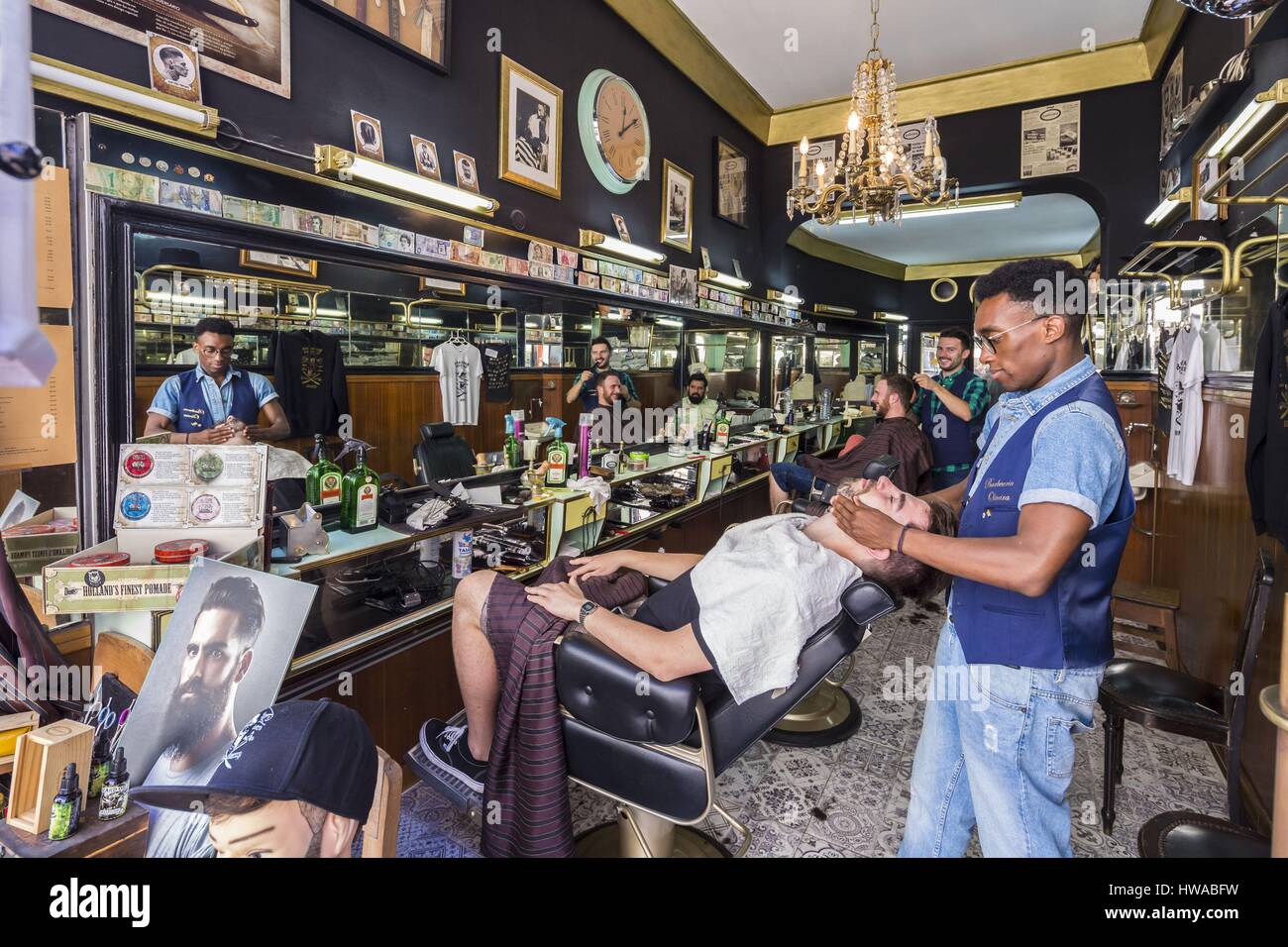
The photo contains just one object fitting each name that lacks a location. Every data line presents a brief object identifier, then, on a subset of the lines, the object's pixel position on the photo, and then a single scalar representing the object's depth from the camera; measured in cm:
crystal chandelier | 346
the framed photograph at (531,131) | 309
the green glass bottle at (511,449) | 332
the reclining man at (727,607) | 151
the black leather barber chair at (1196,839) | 124
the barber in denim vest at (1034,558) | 125
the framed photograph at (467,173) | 284
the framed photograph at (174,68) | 174
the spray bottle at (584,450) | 351
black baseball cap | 91
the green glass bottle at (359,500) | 229
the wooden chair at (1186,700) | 186
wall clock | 372
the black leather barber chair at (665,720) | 147
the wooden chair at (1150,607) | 294
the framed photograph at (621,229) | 401
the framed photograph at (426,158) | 262
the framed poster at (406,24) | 231
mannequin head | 92
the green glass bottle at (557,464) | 323
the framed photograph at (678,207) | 457
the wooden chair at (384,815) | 106
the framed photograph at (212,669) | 118
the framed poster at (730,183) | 523
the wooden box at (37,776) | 110
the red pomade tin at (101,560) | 143
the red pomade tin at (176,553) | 147
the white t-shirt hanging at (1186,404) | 302
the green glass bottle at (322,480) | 229
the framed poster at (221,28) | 164
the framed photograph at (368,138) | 237
